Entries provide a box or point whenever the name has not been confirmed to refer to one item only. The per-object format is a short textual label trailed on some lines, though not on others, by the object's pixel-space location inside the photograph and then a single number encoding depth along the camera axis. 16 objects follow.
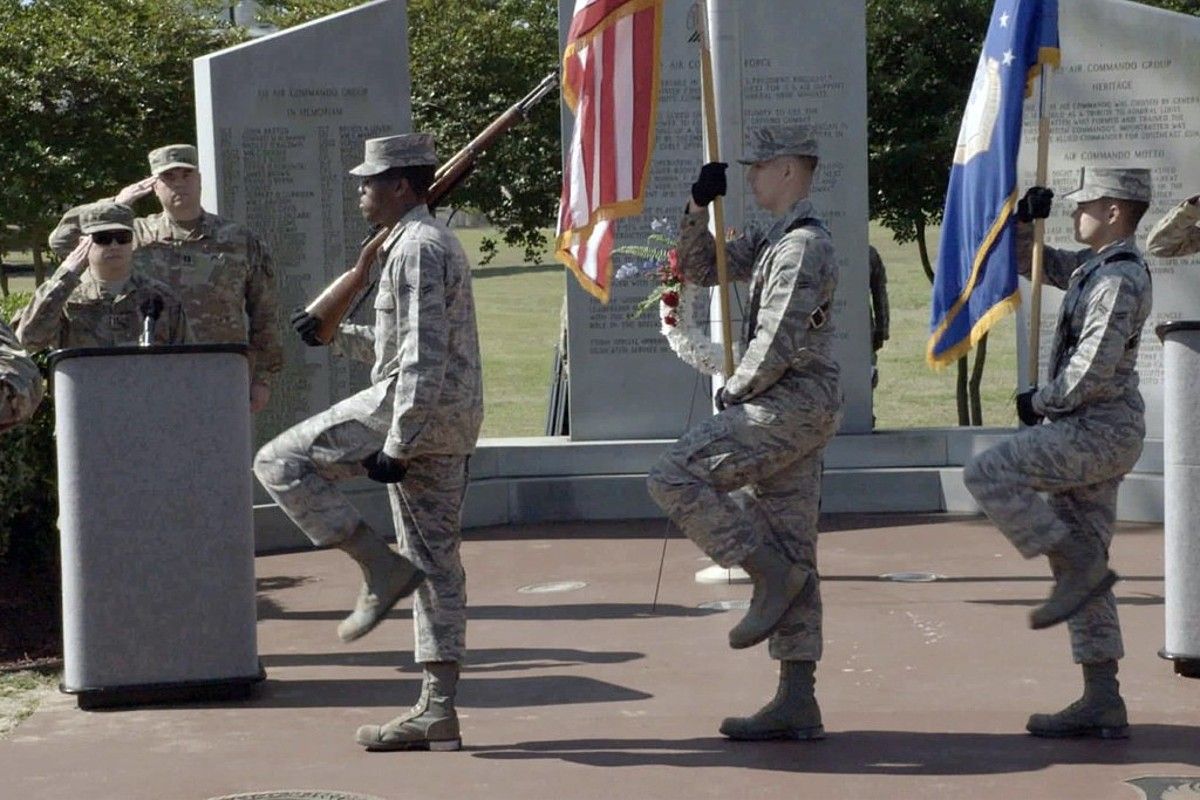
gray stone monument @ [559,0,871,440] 19.71
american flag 11.56
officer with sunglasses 12.62
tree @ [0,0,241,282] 25.03
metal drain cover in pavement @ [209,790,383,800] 9.46
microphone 11.99
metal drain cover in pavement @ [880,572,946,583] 15.86
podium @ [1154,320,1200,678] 11.32
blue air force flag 11.61
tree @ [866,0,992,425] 25.88
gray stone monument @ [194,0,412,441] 18.16
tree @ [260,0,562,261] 26.60
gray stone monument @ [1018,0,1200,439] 19.26
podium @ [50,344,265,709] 11.58
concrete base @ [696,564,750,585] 15.94
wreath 16.47
